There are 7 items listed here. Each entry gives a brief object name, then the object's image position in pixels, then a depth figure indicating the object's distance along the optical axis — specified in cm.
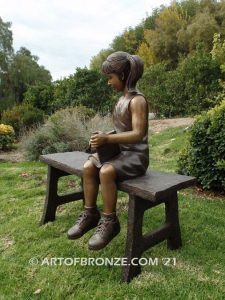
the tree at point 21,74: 3175
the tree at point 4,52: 3086
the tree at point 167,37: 2749
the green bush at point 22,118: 1358
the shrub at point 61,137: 845
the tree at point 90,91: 1573
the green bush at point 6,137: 1111
